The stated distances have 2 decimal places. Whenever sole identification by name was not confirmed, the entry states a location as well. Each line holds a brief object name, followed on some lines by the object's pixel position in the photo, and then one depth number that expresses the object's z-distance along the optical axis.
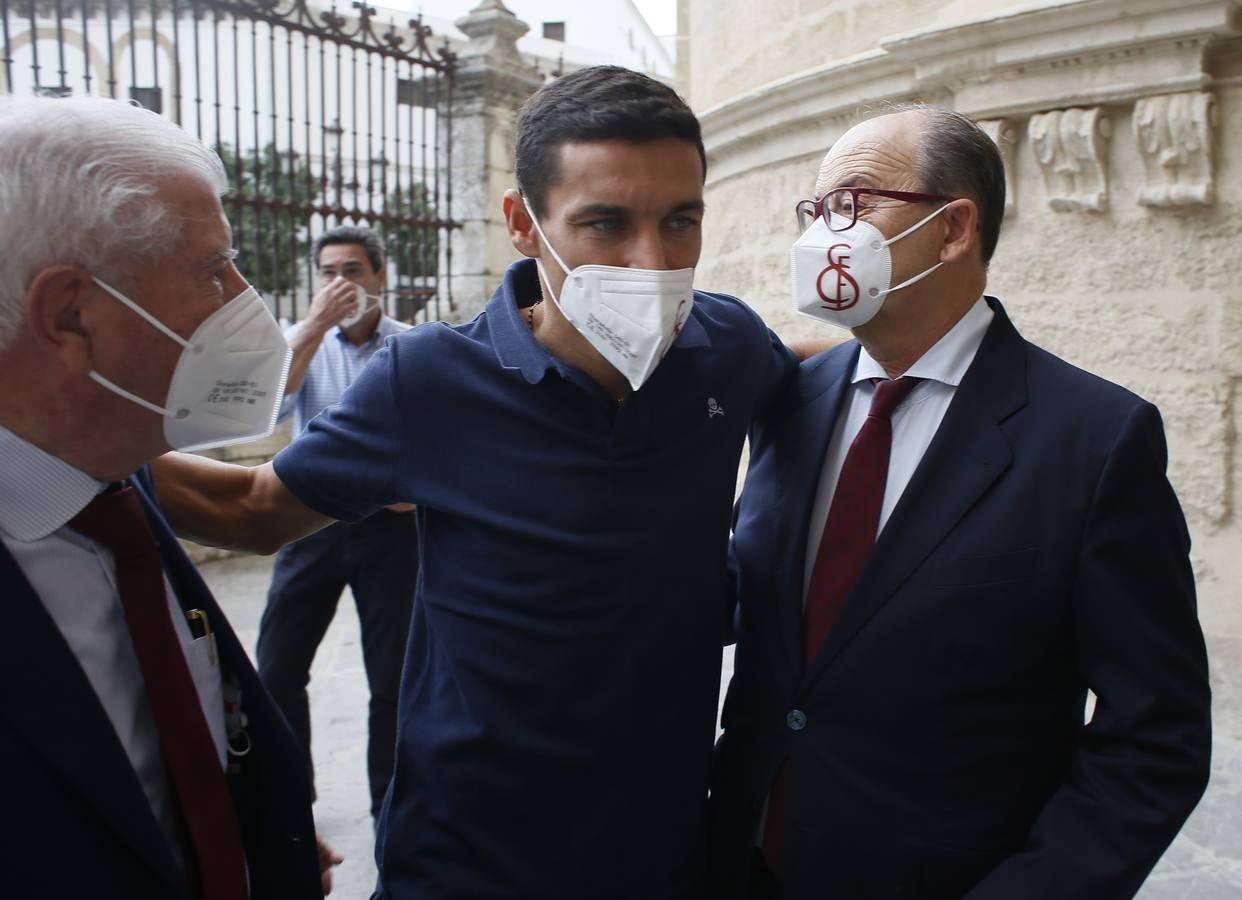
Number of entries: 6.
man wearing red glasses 1.34
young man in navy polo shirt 1.47
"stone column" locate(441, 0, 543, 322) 8.70
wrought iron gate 5.99
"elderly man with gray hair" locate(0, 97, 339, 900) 1.01
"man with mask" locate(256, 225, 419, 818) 3.30
